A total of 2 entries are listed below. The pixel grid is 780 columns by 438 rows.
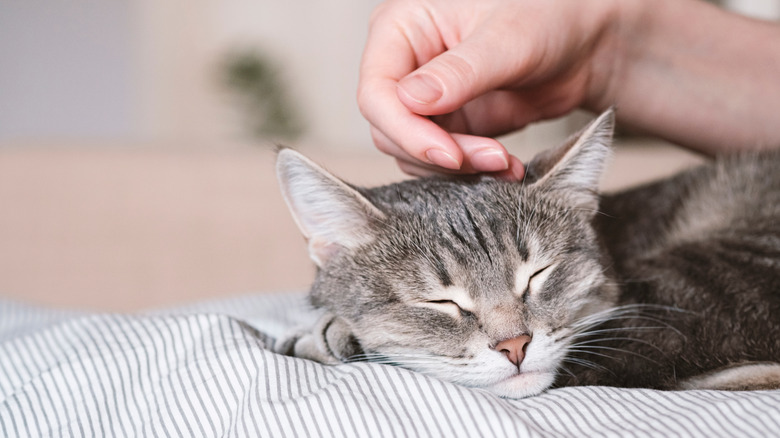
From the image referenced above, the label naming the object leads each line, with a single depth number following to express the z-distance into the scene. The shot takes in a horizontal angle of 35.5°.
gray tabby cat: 0.40
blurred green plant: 1.30
